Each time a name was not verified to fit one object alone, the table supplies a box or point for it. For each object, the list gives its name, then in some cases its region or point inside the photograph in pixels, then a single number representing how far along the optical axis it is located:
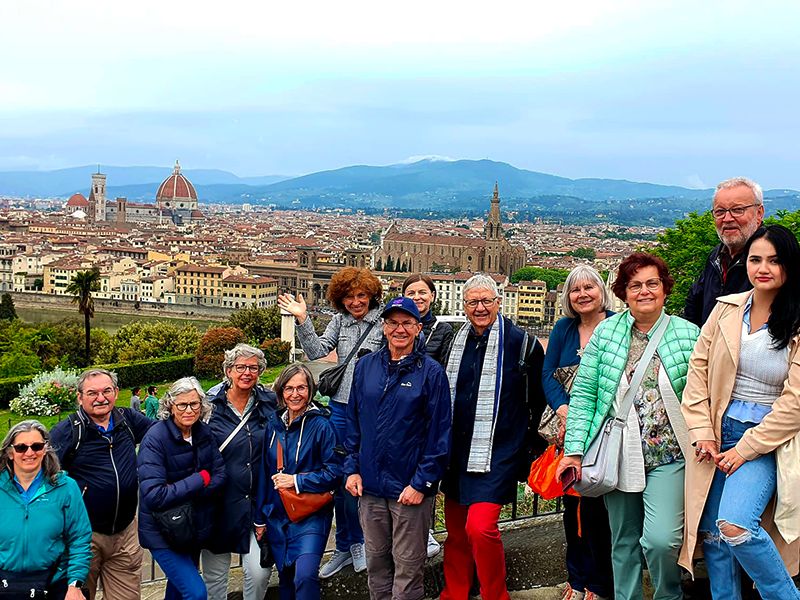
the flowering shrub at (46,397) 15.06
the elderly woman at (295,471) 2.79
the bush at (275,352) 24.59
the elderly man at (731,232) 2.75
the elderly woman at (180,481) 2.68
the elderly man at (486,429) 2.67
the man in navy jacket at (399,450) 2.59
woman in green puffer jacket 2.40
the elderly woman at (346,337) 3.17
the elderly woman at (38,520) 2.45
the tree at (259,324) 30.62
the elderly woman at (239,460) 2.85
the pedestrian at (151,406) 8.02
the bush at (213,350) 22.27
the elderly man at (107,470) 2.72
